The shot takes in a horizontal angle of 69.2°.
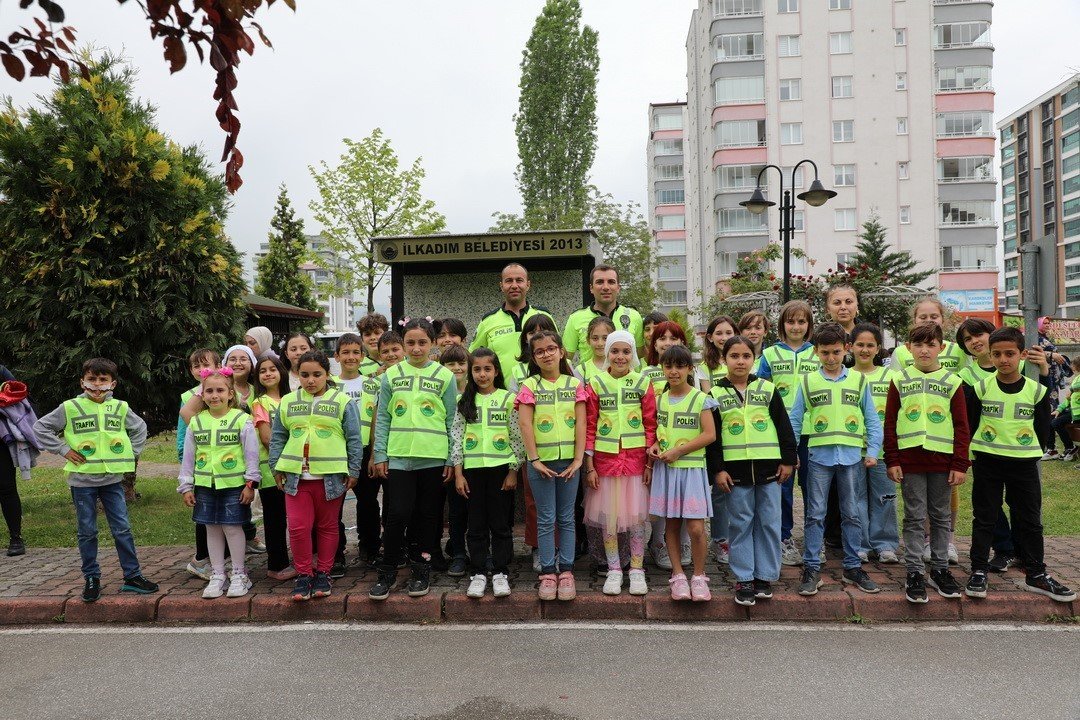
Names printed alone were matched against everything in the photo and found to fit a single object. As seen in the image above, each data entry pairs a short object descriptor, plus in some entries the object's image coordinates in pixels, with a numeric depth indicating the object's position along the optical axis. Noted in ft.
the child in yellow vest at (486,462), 18.99
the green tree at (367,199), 90.99
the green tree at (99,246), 29.48
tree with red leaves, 6.97
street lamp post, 48.67
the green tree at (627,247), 122.31
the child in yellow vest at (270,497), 20.27
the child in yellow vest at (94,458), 18.92
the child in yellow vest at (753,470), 17.67
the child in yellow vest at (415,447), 18.84
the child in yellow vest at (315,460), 18.52
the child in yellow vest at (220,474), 18.98
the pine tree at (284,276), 130.00
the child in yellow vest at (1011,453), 17.95
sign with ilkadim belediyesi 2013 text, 29.19
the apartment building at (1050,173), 274.16
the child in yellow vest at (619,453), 18.81
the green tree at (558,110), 132.57
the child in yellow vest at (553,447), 18.63
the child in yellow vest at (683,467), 17.76
